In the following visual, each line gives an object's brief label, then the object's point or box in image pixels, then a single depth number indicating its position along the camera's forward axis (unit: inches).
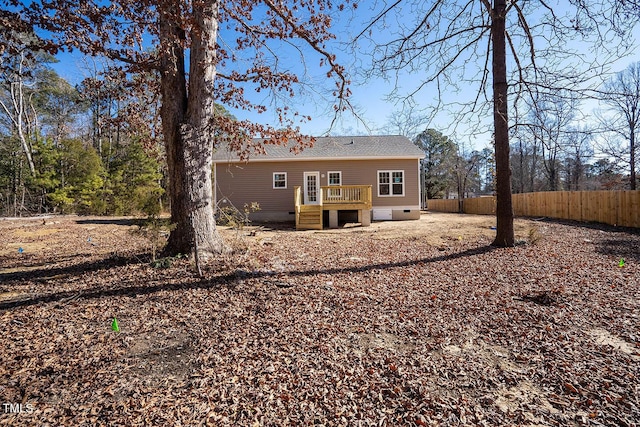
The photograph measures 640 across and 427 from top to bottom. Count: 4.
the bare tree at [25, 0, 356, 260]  155.6
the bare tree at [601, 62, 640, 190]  619.5
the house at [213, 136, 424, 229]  601.0
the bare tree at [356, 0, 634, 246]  252.1
